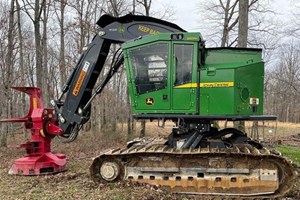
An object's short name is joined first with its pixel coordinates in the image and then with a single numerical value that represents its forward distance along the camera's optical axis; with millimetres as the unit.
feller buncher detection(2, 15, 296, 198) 6832
